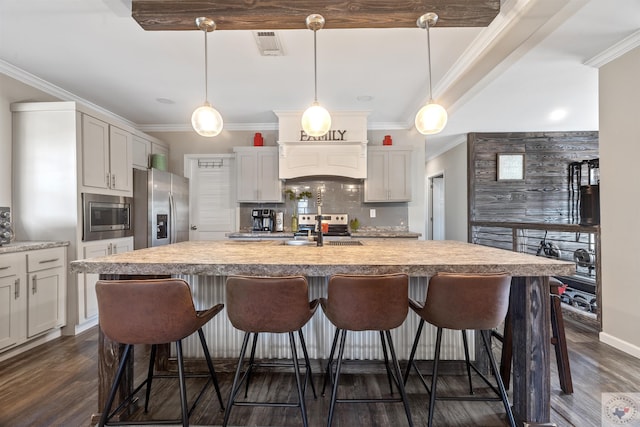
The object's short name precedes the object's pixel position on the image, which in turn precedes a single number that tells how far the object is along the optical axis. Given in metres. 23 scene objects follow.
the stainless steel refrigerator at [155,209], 3.85
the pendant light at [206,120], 2.22
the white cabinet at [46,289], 2.64
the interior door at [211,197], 4.91
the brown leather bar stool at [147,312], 1.40
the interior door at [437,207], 7.39
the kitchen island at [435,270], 1.52
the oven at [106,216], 3.12
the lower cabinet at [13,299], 2.41
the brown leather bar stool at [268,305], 1.43
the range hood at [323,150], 4.34
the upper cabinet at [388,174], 4.50
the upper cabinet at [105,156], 3.13
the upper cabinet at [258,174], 4.52
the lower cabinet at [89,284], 3.06
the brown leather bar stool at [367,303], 1.43
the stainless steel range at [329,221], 4.70
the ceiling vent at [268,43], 2.47
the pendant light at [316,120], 2.15
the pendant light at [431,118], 2.13
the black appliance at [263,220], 4.61
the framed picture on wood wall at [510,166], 5.34
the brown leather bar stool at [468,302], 1.44
